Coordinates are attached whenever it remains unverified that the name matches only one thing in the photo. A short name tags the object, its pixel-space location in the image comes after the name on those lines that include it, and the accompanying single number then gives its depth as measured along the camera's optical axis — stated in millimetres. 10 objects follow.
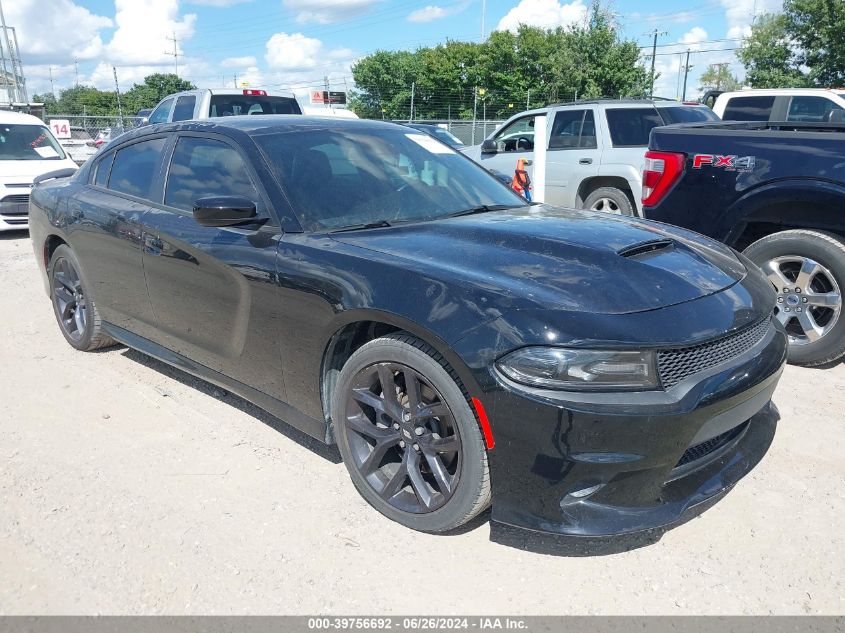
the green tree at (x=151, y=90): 102938
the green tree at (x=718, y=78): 75438
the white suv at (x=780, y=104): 9939
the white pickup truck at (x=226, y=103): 10422
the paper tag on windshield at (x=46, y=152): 11578
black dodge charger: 2293
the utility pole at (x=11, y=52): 29953
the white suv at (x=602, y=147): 8727
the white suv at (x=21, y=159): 10547
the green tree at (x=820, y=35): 29125
